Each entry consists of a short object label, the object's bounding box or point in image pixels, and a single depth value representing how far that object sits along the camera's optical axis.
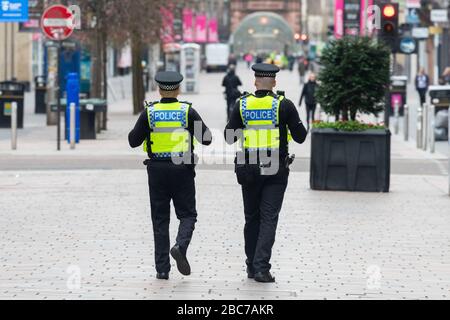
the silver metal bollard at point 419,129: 28.81
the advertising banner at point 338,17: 61.66
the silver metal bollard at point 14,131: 27.08
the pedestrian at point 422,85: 48.47
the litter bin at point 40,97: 44.00
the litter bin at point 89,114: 29.92
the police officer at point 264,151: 11.18
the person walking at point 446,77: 48.32
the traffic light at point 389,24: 25.05
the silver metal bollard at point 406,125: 32.09
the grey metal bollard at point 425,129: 28.94
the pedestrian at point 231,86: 39.09
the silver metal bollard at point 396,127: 35.47
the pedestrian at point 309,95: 35.75
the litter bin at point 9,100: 35.22
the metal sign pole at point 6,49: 59.22
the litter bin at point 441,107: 32.91
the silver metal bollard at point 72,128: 27.47
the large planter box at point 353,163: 19.50
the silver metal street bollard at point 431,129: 28.00
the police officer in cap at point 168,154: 11.19
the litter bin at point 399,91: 43.94
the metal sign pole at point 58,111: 26.97
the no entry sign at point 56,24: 27.70
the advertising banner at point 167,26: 45.28
